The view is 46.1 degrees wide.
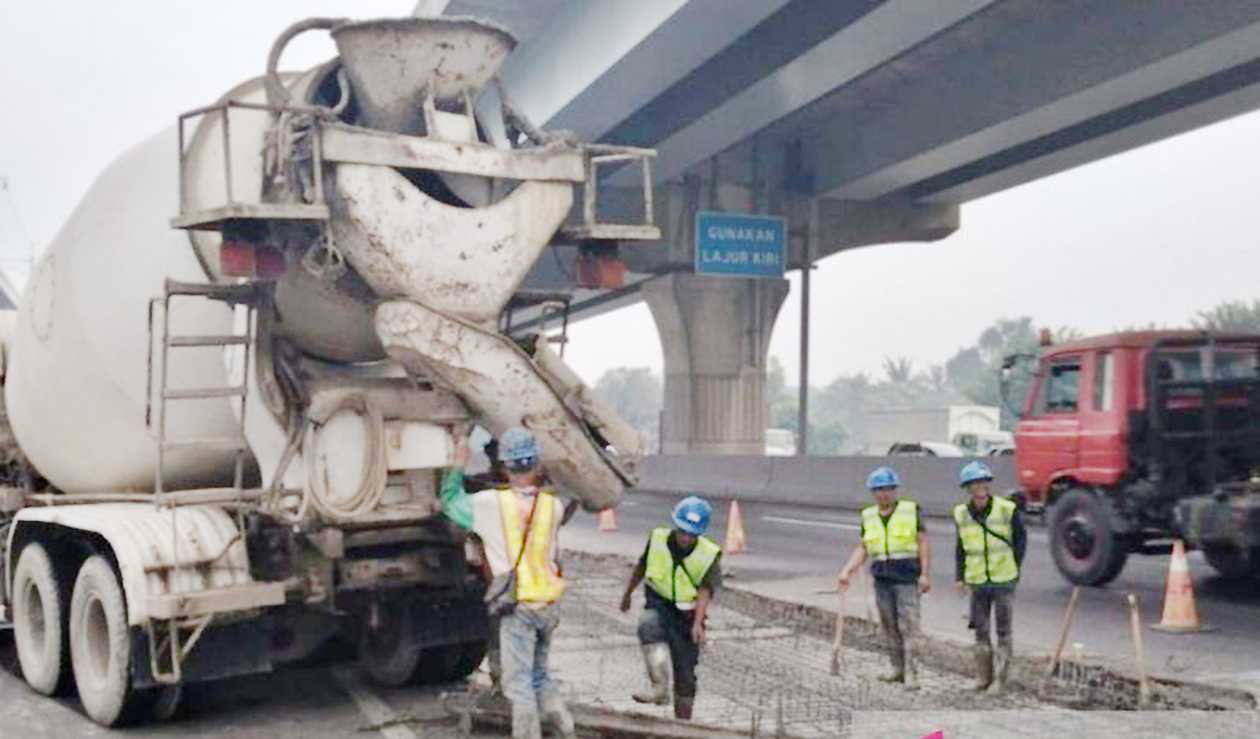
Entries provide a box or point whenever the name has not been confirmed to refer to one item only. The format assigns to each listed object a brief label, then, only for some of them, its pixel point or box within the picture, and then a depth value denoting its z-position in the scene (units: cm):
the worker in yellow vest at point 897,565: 959
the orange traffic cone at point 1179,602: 1225
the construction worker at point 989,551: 962
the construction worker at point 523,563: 702
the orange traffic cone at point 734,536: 1912
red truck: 1418
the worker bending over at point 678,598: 769
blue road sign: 3188
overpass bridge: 2114
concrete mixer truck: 772
